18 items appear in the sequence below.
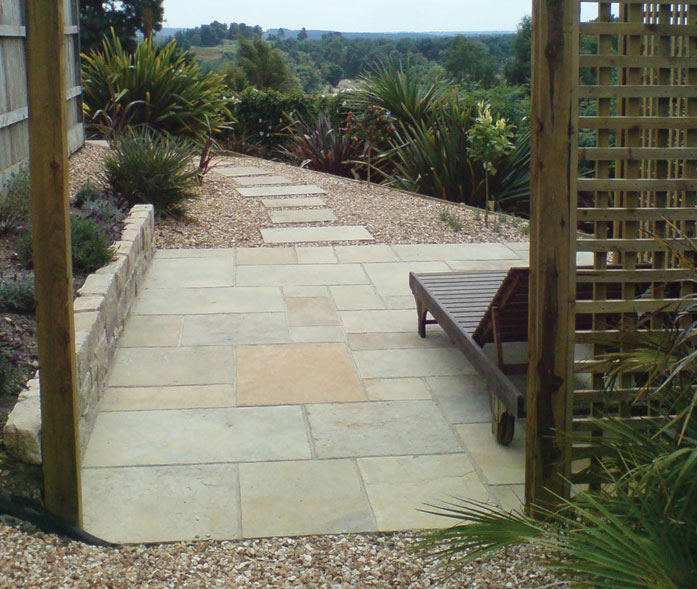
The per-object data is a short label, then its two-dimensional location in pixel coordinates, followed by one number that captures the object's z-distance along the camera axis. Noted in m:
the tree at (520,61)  22.33
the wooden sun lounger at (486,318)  3.58
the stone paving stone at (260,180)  10.09
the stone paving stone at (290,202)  8.90
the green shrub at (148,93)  10.84
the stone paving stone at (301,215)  8.30
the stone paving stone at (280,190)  9.48
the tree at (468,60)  27.39
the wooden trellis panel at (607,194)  2.67
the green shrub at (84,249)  5.07
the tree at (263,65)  30.22
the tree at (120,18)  29.09
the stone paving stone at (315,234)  7.59
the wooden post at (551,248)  2.61
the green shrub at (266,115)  13.84
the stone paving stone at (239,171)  10.64
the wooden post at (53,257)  2.56
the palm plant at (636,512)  2.05
